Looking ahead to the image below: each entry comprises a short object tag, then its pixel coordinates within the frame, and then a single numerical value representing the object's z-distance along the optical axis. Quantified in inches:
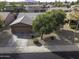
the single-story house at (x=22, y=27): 487.6
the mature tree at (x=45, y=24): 384.1
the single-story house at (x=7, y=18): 630.3
